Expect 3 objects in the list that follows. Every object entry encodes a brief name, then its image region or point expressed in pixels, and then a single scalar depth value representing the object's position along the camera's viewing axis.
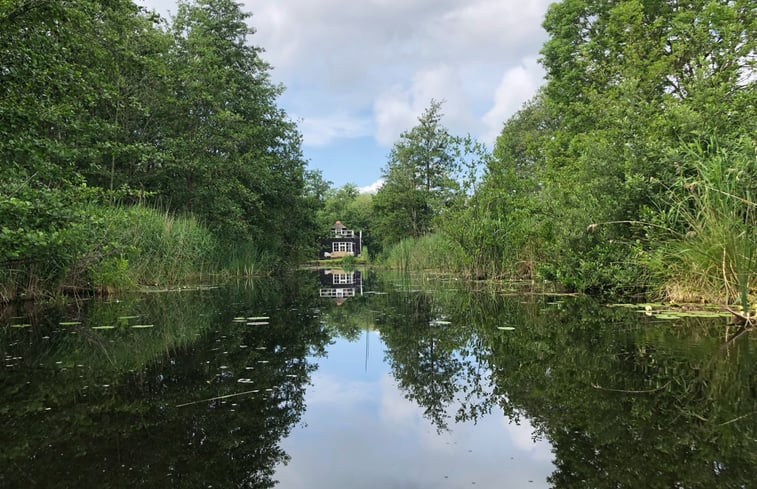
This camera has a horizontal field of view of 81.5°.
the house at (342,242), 68.81
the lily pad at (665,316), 4.79
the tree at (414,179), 31.91
